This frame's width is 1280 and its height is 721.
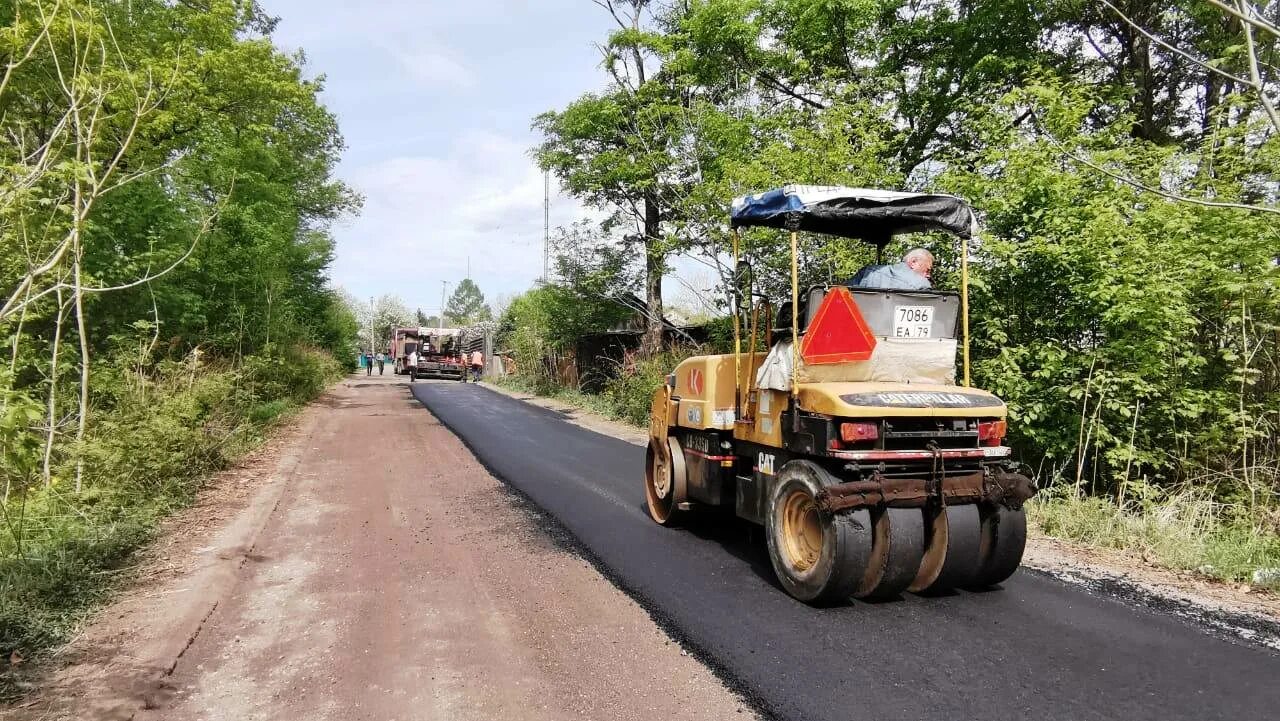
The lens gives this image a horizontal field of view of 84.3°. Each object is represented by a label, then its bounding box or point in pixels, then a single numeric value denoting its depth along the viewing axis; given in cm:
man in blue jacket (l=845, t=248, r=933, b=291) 497
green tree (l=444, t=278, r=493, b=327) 13050
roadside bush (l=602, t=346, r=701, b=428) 1552
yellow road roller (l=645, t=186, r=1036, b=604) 418
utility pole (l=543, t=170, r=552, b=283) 2264
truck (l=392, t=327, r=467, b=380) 3547
